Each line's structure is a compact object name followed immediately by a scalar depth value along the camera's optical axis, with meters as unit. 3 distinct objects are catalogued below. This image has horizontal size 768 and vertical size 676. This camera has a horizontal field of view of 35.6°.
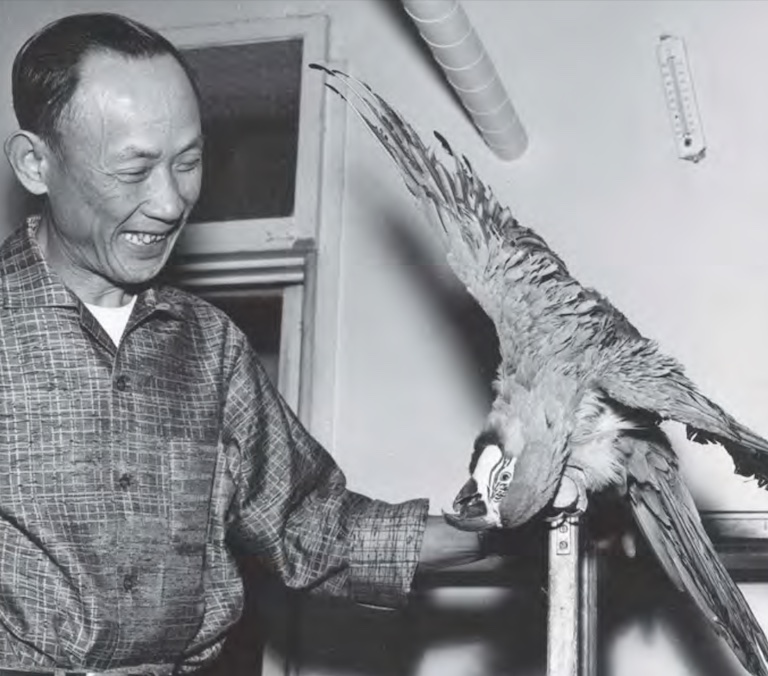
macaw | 1.38
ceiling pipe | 1.84
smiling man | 1.31
